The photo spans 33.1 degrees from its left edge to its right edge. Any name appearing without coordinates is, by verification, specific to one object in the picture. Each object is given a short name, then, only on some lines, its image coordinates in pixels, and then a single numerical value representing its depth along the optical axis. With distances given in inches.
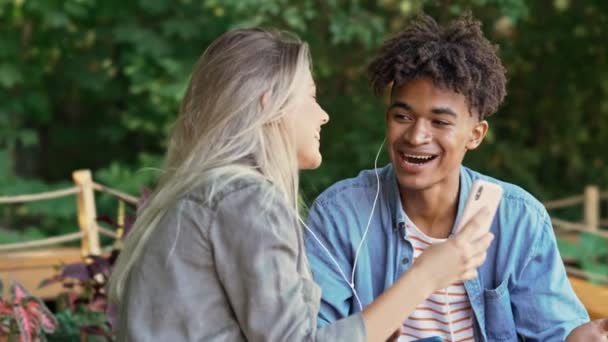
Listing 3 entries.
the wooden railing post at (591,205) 252.2
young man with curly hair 99.3
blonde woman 76.1
